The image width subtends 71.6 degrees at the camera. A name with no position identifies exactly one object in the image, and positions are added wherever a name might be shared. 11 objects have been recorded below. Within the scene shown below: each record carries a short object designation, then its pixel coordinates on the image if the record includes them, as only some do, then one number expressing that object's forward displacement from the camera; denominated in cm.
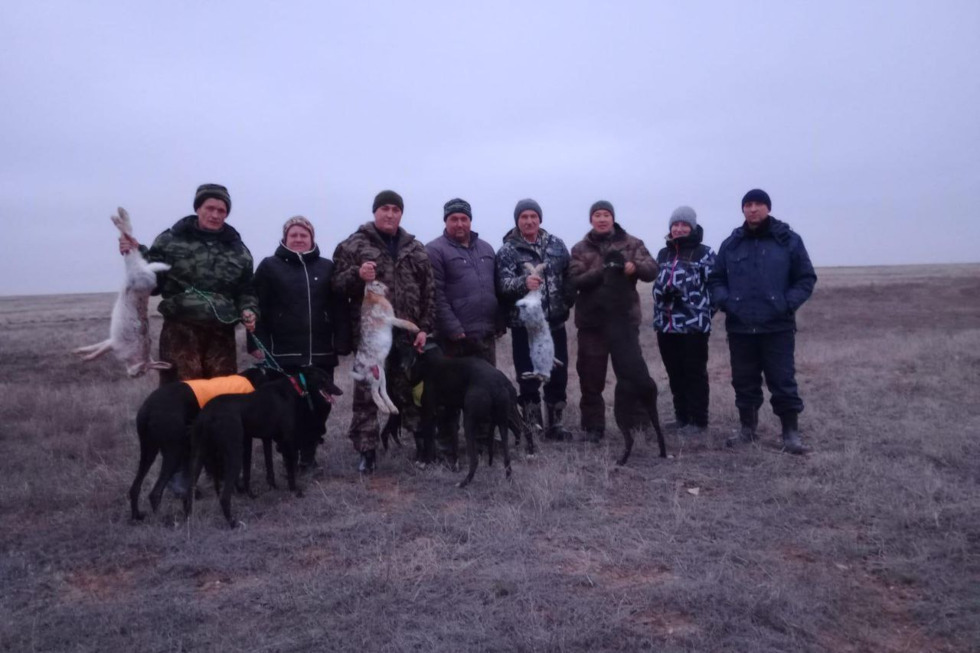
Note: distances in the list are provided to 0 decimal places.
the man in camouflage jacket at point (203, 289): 498
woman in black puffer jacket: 540
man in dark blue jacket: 598
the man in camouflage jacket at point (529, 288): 618
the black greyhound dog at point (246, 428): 460
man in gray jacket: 586
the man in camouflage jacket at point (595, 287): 629
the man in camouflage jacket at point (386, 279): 552
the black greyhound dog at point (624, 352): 589
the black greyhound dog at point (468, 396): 522
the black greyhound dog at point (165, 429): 457
